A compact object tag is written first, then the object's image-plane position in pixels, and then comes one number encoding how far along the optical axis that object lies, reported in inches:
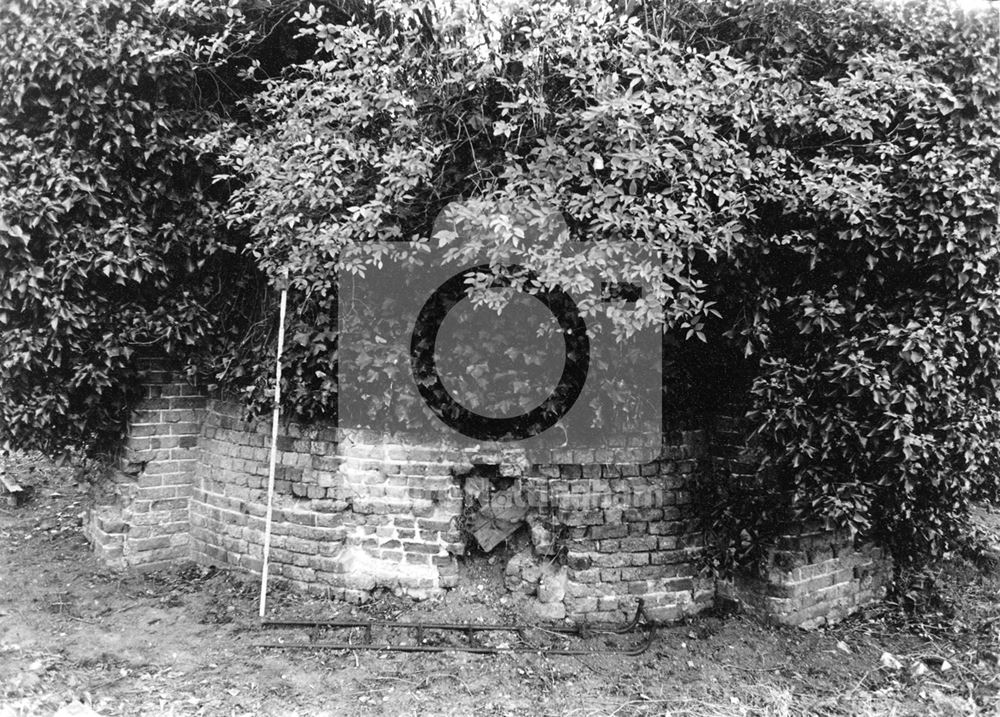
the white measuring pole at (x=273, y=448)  179.6
